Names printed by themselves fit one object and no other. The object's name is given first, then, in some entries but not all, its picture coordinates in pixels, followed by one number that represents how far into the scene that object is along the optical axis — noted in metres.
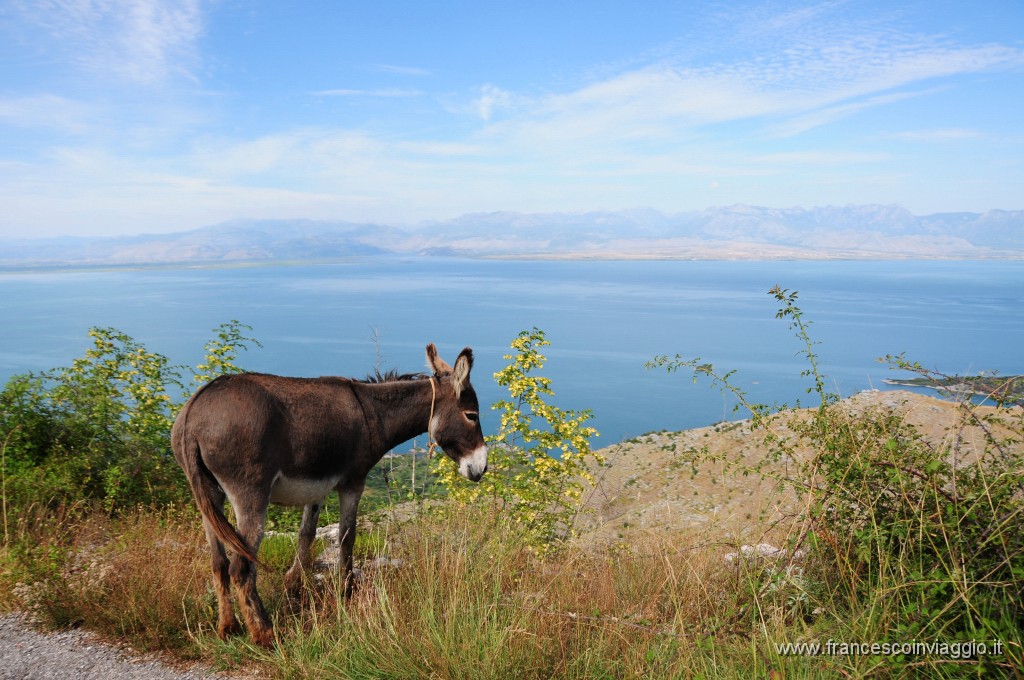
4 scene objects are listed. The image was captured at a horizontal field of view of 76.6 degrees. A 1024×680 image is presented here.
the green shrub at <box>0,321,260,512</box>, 7.88
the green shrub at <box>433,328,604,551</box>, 7.73
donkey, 4.60
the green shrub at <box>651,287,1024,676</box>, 3.76
